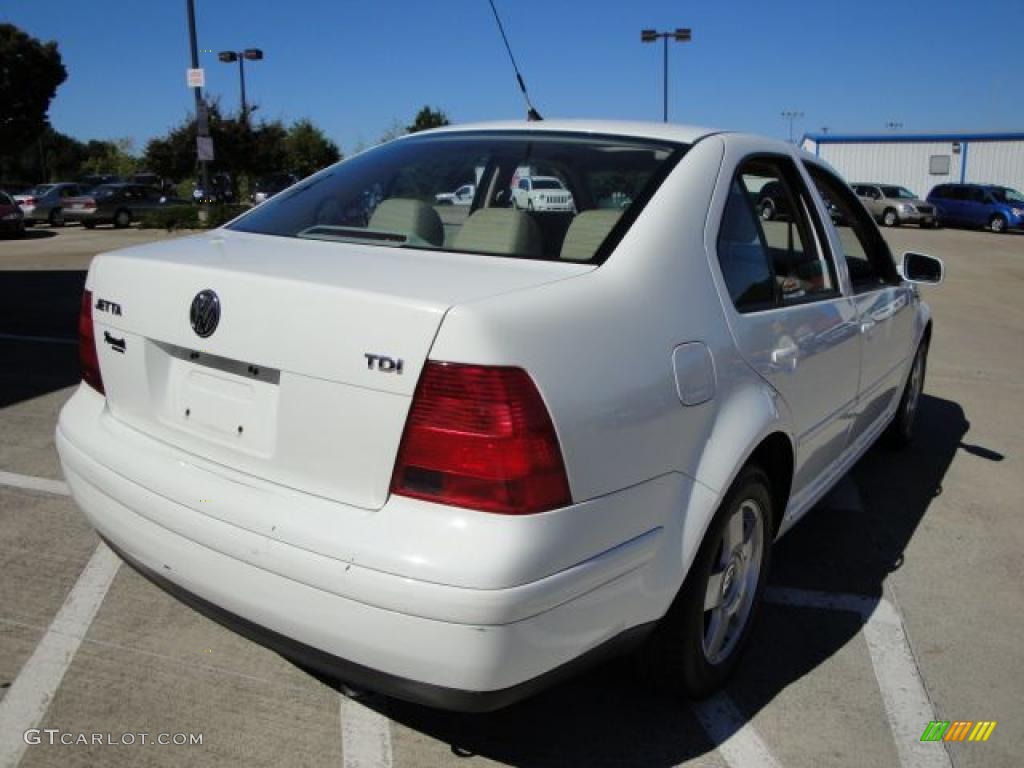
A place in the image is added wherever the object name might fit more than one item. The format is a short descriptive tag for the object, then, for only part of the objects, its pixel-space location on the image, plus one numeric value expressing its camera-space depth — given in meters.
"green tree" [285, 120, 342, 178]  50.23
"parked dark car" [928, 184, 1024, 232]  30.86
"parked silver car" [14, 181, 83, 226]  29.58
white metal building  43.12
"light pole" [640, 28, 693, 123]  34.91
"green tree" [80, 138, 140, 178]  65.91
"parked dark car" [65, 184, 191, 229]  29.12
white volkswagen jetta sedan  1.88
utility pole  21.47
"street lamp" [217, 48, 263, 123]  36.88
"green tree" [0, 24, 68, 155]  46.62
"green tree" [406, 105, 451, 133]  56.74
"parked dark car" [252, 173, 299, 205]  34.31
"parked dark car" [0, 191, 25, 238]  23.33
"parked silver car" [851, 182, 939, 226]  32.81
